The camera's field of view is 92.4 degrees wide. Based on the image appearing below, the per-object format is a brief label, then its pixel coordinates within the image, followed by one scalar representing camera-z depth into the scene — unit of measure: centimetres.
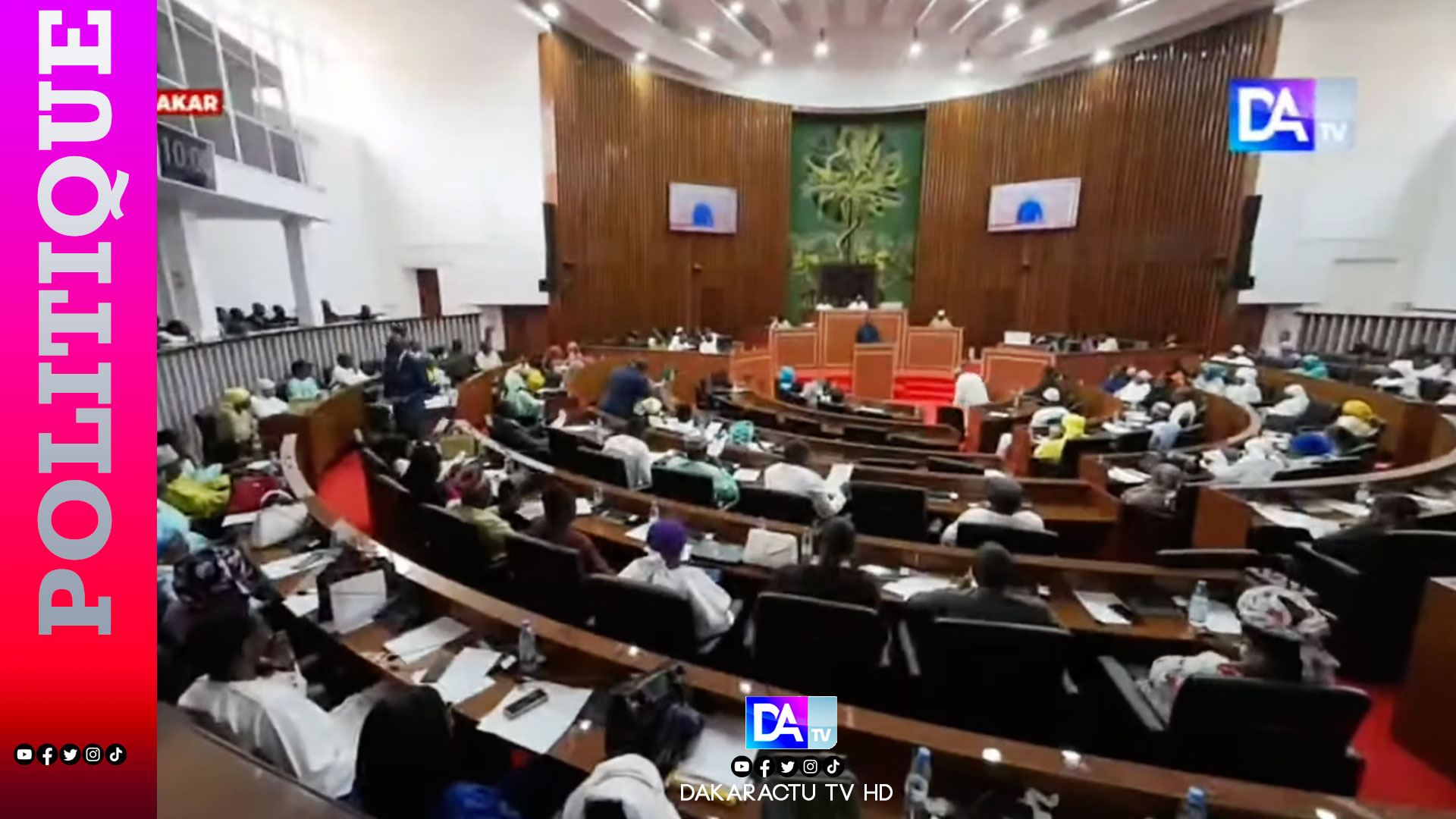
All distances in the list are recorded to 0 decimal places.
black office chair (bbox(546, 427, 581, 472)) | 568
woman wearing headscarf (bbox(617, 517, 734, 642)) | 292
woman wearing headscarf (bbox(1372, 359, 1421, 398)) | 859
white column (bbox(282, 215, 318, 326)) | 1147
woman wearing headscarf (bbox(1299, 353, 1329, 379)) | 978
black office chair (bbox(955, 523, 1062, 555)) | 370
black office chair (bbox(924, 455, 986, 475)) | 561
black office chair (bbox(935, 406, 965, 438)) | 942
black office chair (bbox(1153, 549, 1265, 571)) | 338
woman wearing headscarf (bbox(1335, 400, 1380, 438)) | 661
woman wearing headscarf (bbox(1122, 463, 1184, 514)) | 458
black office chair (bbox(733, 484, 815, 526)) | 434
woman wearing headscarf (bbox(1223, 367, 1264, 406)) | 909
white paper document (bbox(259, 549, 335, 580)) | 328
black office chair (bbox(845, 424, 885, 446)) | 742
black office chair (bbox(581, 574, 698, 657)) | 274
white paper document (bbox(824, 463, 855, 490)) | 495
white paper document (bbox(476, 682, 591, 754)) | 207
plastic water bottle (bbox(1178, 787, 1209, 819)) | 163
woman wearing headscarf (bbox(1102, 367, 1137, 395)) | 1053
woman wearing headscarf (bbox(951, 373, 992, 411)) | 1038
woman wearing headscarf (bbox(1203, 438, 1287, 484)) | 518
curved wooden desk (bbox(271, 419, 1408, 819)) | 170
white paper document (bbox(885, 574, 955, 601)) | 327
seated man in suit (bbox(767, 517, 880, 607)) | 278
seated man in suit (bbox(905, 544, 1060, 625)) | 255
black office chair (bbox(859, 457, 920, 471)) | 545
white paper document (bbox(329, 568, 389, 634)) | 278
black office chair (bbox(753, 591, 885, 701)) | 259
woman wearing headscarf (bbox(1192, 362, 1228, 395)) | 952
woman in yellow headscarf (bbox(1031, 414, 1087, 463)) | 652
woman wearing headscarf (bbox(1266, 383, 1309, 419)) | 789
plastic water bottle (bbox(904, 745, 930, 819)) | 170
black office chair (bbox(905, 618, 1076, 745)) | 241
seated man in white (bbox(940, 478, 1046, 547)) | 384
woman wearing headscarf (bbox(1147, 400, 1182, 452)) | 669
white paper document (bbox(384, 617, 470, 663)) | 257
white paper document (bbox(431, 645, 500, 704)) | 231
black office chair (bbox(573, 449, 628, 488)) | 519
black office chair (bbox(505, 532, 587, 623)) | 314
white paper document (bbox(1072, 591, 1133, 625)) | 304
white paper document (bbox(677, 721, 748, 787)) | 189
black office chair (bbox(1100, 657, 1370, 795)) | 205
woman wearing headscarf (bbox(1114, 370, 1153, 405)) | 934
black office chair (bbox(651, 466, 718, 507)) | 473
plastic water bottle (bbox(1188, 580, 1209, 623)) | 300
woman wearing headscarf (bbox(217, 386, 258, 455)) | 569
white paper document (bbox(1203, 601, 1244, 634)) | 293
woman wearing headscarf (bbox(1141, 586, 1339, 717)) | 224
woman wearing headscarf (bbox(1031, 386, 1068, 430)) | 765
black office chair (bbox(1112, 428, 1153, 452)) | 661
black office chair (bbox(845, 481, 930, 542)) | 433
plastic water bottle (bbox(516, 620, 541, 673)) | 243
